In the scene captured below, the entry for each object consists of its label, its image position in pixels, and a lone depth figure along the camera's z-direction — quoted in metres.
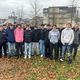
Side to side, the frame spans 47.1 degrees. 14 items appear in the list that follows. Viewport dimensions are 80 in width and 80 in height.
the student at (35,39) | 5.23
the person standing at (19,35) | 5.15
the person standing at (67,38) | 4.69
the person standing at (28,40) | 5.13
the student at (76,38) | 4.75
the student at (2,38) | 5.27
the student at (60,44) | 4.97
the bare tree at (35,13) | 15.90
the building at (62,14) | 33.62
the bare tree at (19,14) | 20.82
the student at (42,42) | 5.17
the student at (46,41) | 5.06
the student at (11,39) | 5.23
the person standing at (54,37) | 4.87
